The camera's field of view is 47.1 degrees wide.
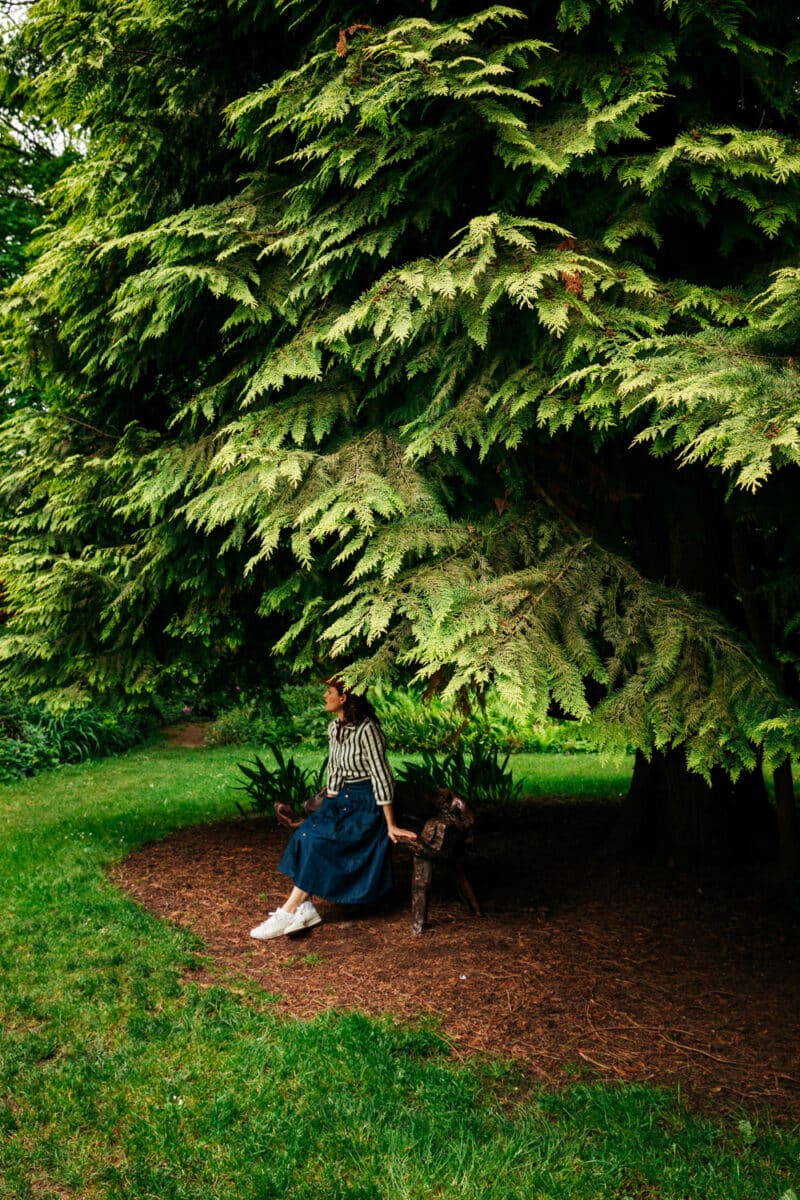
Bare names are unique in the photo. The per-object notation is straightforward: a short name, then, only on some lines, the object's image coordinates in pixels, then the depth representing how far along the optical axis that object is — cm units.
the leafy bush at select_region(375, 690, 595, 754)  1421
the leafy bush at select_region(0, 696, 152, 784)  1317
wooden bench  524
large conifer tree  354
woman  535
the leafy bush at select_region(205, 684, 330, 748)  1605
